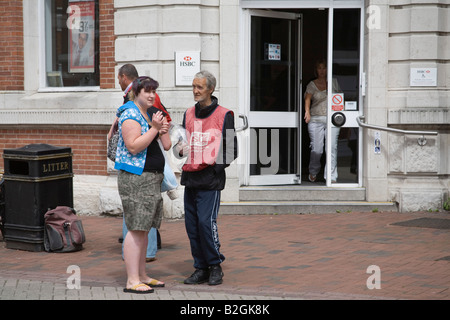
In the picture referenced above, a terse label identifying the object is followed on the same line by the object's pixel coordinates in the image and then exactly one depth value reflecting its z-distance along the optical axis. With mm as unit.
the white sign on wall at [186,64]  10484
